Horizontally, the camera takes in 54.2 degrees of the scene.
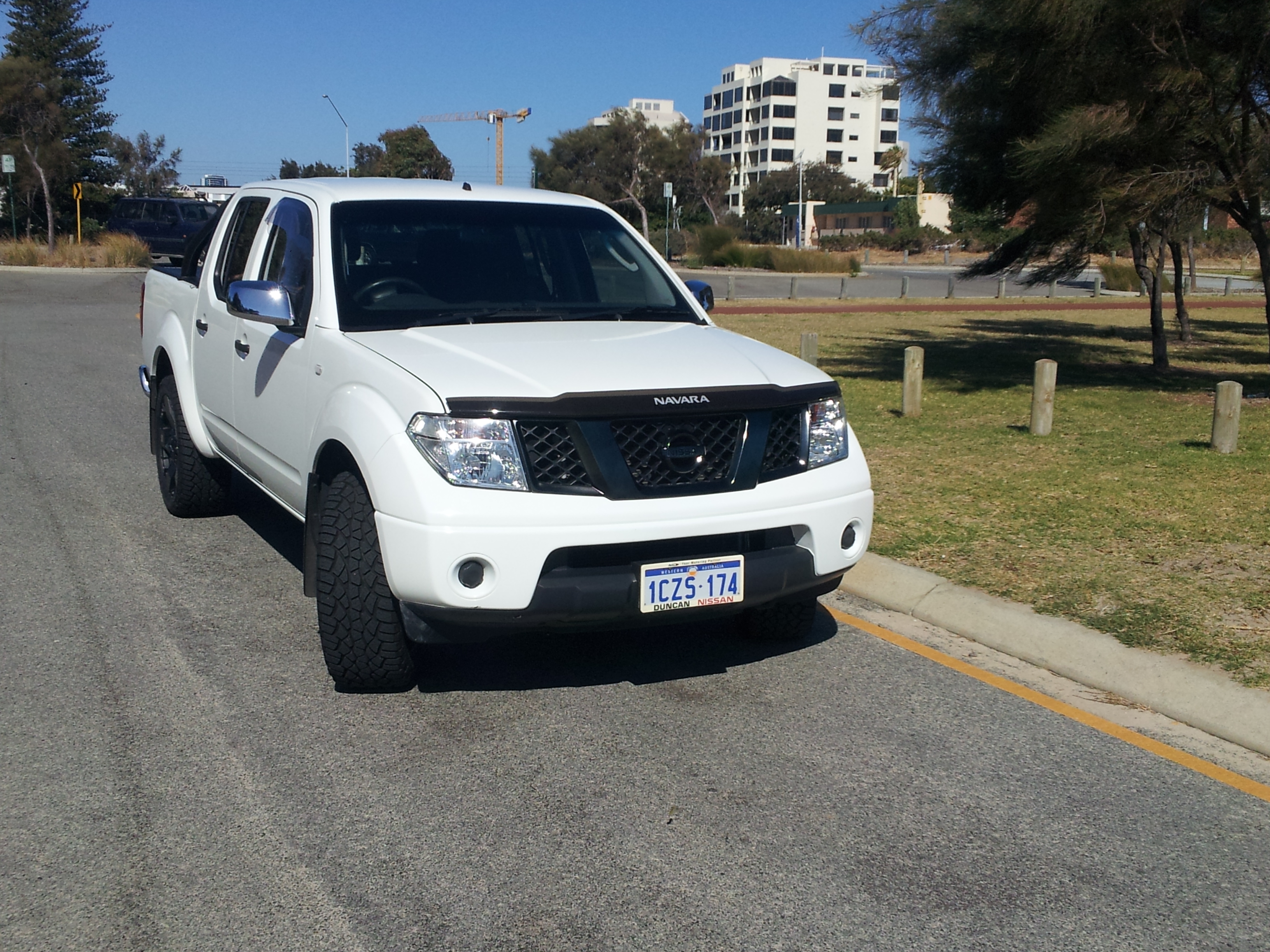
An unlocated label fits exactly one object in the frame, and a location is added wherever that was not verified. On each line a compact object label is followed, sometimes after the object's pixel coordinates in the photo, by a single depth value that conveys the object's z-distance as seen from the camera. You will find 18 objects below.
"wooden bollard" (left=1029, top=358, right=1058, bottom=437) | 10.25
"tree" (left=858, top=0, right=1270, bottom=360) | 11.55
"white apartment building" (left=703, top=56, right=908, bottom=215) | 134.12
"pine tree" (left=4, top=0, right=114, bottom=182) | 61.06
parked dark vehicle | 38.28
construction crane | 102.56
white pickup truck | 4.22
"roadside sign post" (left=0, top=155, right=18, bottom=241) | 40.03
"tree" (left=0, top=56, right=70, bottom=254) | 53.03
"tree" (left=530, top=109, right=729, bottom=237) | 80.56
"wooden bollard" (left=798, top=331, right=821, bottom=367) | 13.20
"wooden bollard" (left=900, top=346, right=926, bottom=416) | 11.49
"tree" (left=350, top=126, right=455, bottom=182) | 87.12
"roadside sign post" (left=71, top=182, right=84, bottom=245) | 43.47
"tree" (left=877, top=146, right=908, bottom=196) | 114.38
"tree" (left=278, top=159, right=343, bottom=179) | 72.88
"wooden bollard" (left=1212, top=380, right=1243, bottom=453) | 9.30
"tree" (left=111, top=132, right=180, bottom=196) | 80.50
